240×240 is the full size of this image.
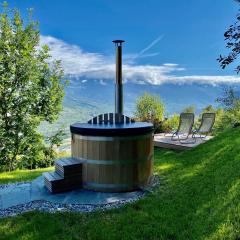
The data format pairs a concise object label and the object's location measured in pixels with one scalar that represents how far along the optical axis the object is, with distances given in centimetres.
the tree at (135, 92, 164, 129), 1879
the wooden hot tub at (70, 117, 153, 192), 564
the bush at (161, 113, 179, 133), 1415
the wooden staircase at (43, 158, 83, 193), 575
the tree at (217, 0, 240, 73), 275
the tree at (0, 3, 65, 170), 1044
